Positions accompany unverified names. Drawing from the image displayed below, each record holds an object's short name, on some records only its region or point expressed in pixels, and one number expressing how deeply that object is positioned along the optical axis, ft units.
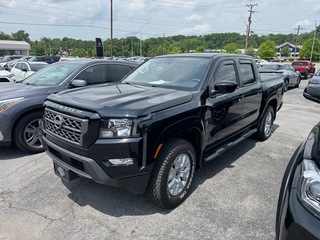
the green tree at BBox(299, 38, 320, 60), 224.41
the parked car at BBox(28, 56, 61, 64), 87.13
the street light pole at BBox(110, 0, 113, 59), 97.14
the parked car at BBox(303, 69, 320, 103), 10.05
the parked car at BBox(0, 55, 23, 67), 110.54
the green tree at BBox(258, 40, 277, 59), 216.33
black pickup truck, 8.50
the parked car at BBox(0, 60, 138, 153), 14.37
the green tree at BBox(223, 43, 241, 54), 248.93
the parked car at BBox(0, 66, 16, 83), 36.91
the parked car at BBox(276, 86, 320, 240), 5.12
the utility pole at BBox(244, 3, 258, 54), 150.80
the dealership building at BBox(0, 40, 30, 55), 209.26
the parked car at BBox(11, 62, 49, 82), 41.27
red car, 75.77
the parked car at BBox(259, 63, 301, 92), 51.37
